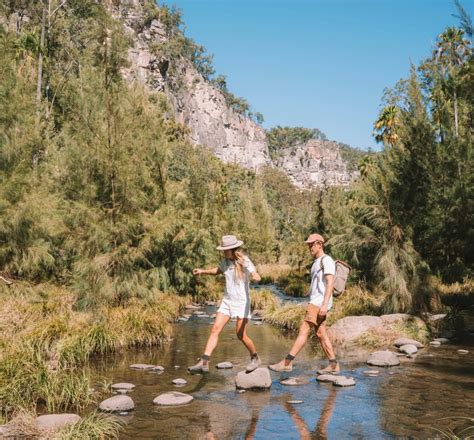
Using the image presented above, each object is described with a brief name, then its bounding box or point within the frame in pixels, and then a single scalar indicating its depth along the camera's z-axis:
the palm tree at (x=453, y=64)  10.21
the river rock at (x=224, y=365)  9.29
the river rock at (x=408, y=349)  10.46
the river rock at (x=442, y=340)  11.82
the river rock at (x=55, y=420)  5.62
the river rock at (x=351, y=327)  11.98
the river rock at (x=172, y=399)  6.75
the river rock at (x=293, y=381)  7.86
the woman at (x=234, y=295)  8.10
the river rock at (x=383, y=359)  9.38
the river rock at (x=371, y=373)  8.61
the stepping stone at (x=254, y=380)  7.53
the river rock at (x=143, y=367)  9.17
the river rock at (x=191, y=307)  19.33
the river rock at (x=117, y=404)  6.41
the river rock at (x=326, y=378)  8.02
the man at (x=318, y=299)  7.93
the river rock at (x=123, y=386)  7.64
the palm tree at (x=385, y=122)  39.03
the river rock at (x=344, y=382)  7.77
